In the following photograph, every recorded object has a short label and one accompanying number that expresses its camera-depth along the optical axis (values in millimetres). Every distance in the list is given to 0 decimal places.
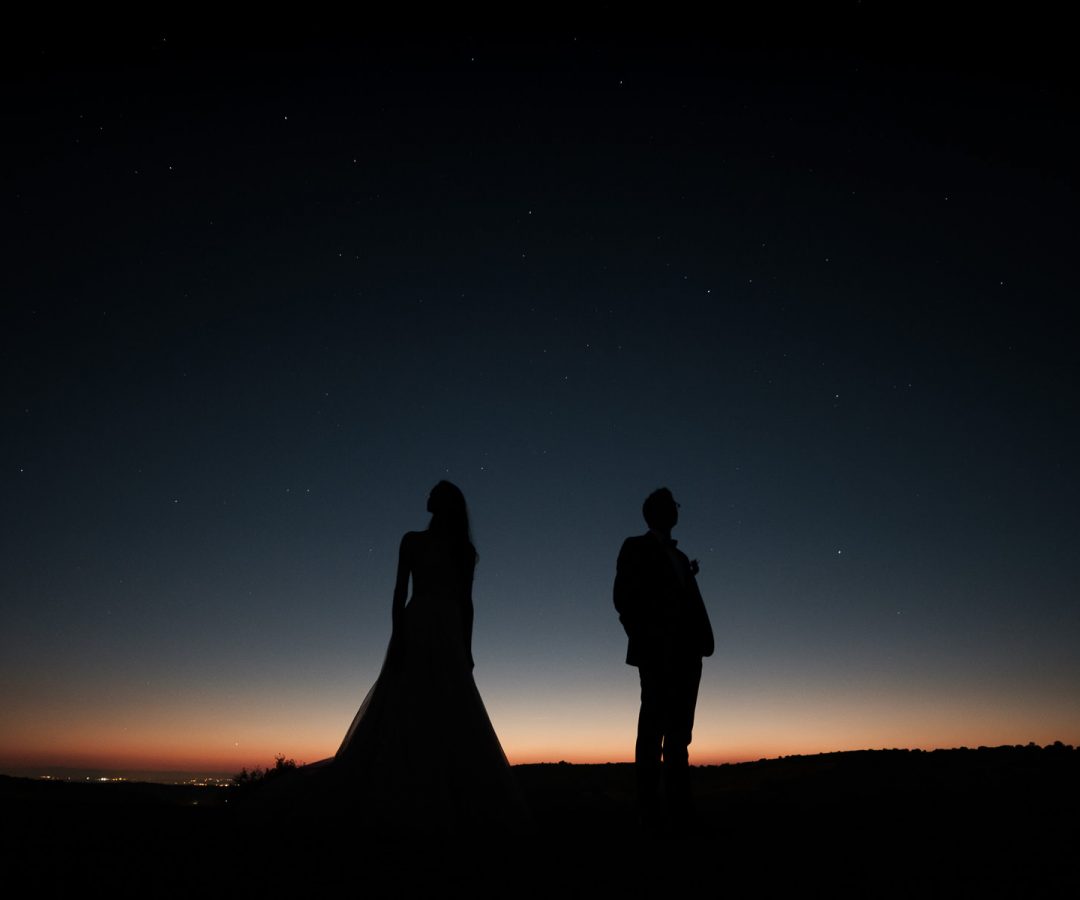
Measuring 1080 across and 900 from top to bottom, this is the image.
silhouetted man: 5188
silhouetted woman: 4715
